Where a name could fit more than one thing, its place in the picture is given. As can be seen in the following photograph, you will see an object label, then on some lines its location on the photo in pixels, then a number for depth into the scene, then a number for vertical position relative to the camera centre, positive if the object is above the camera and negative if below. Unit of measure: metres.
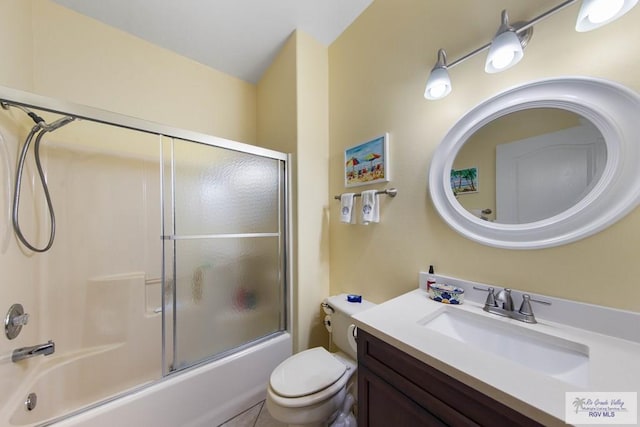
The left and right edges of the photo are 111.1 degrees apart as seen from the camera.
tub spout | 1.04 -0.65
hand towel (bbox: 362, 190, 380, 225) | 1.40 +0.04
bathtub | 1.05 -1.00
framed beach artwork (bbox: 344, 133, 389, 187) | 1.40 +0.36
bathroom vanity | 0.50 -0.42
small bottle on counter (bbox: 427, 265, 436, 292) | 1.13 -0.34
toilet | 1.01 -0.84
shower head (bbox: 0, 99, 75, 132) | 0.91 +0.47
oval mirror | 0.72 +0.19
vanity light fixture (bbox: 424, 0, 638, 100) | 0.65 +0.61
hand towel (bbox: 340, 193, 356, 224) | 1.54 +0.03
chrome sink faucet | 0.83 -0.38
